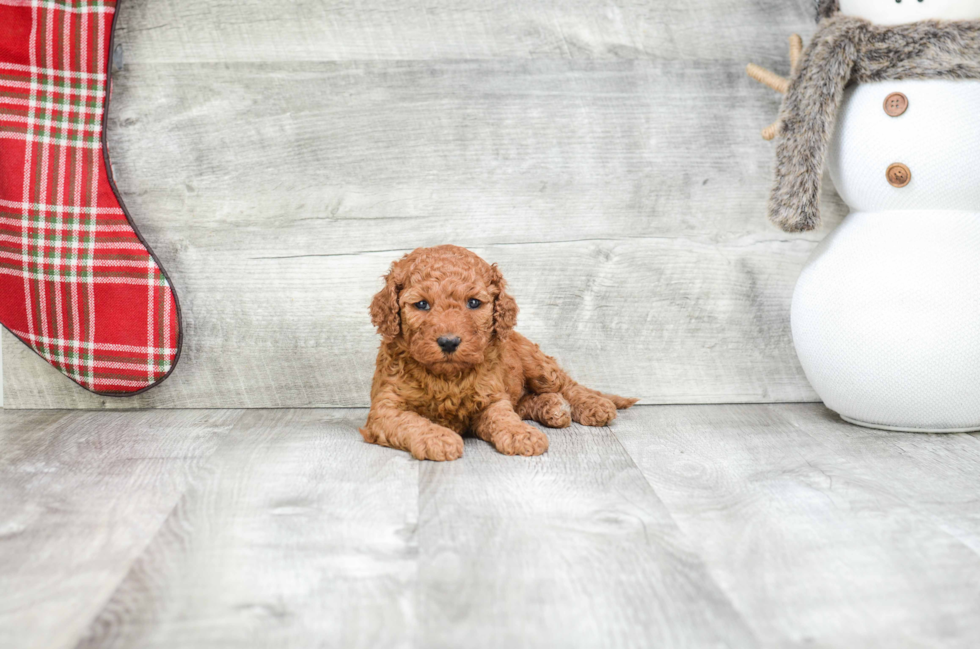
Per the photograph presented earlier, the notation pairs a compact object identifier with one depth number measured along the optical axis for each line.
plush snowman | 1.48
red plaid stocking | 1.69
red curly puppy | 1.44
